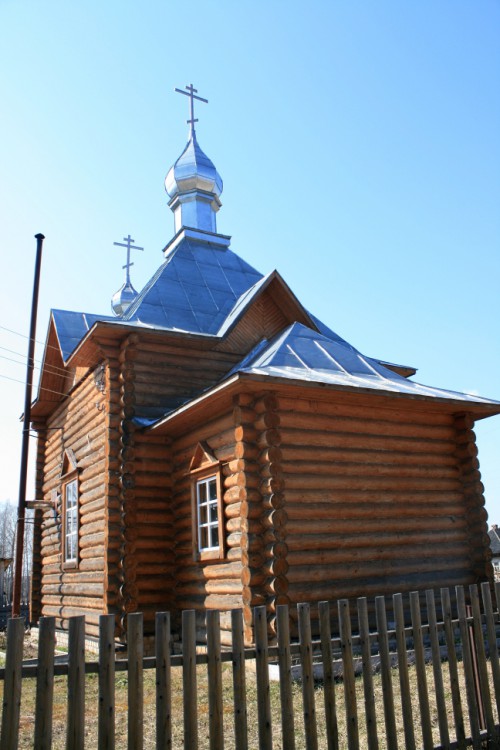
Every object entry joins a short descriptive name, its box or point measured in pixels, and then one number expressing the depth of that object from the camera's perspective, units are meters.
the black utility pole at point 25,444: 14.97
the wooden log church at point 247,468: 8.80
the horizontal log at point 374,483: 9.00
